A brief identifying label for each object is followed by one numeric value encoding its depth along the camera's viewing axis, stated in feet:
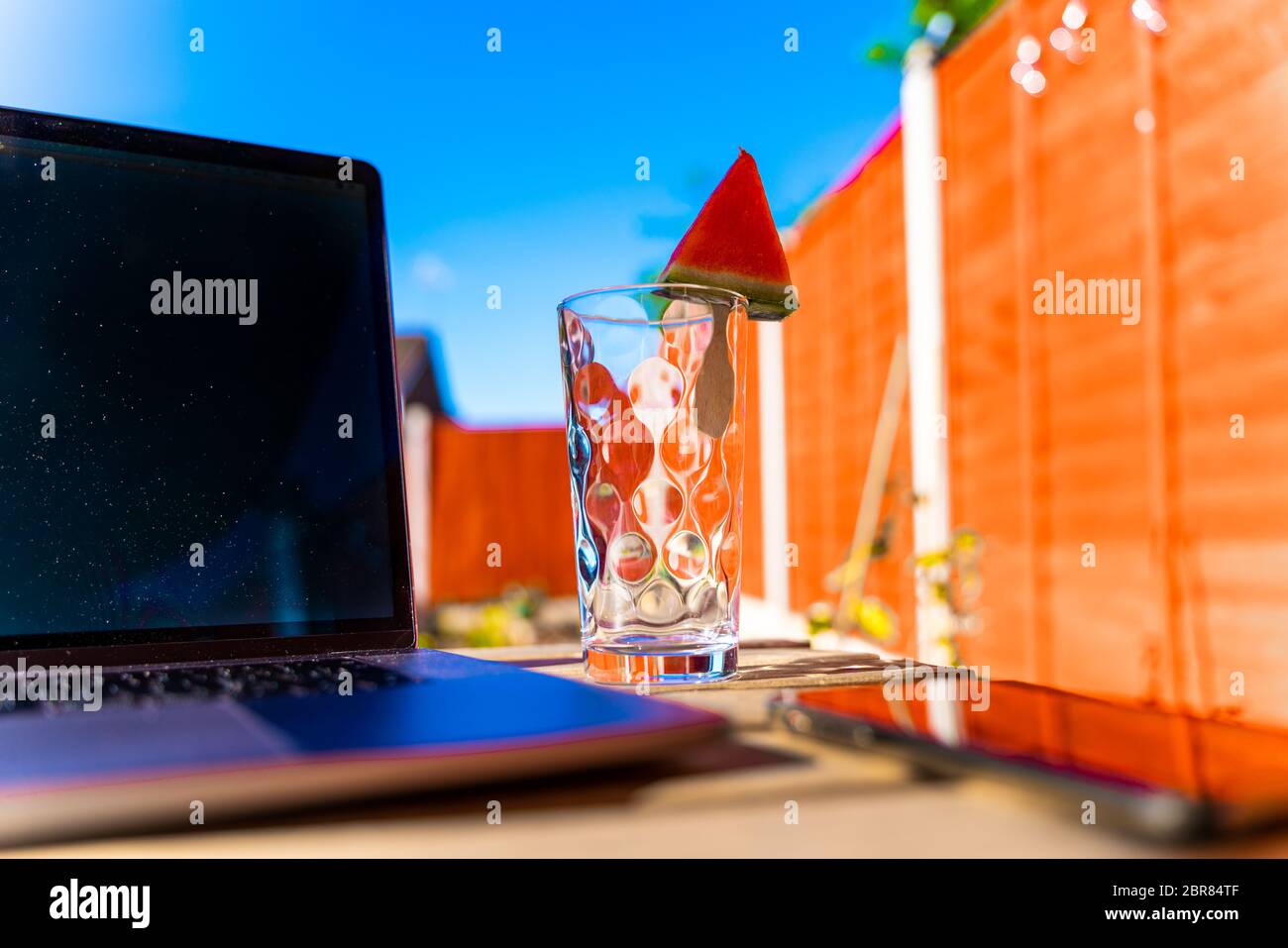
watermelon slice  2.35
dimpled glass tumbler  2.02
